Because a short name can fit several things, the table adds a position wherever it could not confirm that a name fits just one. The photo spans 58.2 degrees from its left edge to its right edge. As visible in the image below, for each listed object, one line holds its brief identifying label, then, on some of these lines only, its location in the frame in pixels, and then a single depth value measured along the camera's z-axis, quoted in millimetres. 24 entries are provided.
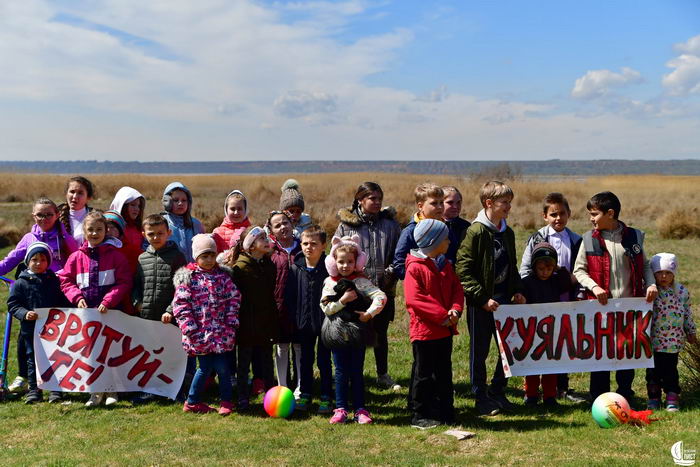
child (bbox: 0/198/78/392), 6988
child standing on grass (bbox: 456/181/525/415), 6082
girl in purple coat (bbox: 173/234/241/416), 6184
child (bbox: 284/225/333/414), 6410
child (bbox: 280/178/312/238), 7443
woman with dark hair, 7008
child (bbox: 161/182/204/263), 7199
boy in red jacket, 5797
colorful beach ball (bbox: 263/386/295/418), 6320
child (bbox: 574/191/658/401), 6227
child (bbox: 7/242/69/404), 6750
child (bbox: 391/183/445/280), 6305
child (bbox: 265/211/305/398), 6691
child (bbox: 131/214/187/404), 6586
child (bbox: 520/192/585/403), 6633
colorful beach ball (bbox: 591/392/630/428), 5852
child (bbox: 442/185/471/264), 6596
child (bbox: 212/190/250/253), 7180
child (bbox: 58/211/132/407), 6648
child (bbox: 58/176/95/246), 7344
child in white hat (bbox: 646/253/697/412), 6301
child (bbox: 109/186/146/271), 7109
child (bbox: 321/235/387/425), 5910
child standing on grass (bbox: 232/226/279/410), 6461
